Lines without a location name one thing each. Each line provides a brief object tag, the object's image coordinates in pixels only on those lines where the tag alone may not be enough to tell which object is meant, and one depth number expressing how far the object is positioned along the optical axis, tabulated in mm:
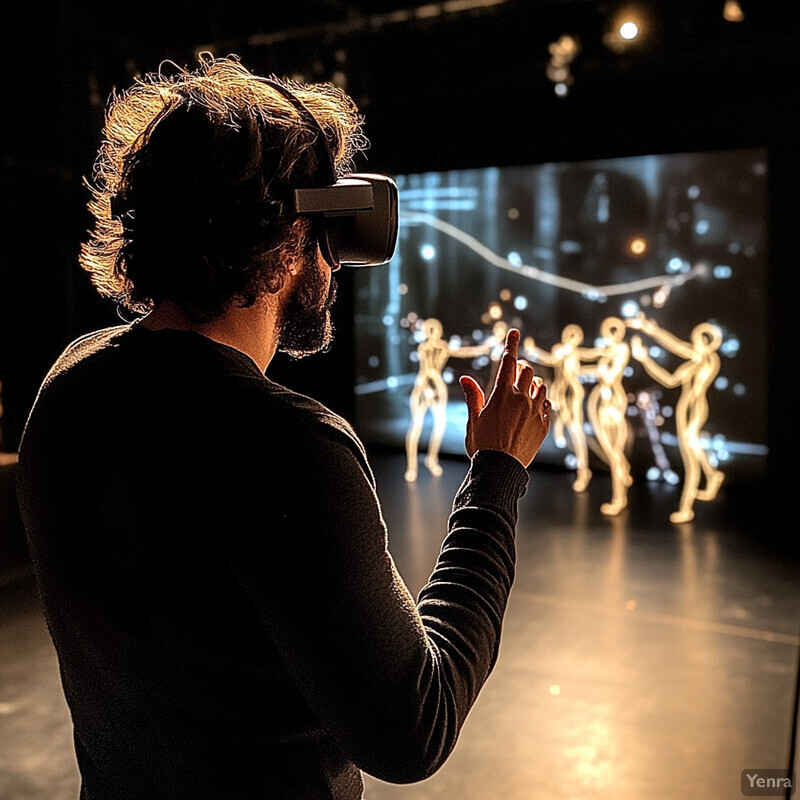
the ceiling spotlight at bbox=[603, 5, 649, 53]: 5008
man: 703
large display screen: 5340
